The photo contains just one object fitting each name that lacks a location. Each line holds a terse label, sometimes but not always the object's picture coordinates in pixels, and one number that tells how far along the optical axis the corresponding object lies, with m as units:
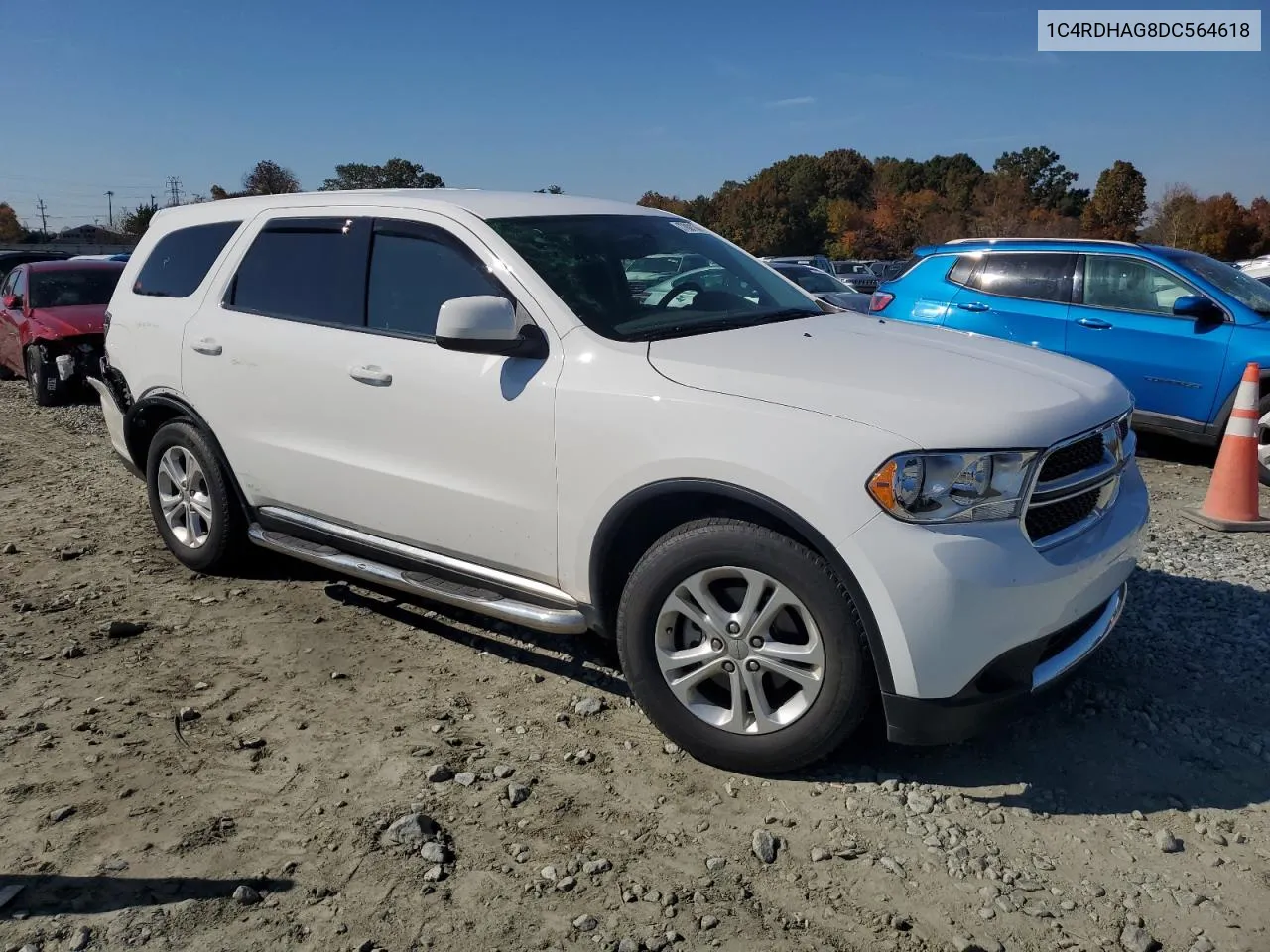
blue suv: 7.43
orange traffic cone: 5.94
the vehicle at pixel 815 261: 24.38
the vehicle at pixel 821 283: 16.56
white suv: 2.88
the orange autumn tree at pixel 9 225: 102.69
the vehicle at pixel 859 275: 29.78
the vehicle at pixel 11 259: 20.33
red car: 11.53
